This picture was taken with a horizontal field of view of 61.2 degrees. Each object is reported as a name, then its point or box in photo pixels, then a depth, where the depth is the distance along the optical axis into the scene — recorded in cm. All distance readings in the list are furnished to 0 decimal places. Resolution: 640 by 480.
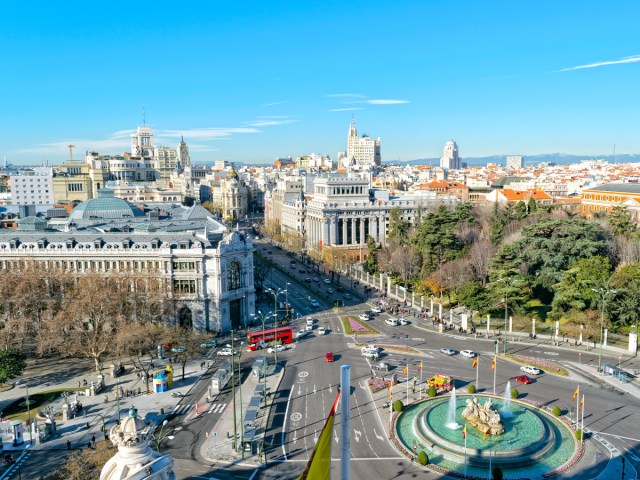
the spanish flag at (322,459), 1403
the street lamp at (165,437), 3948
